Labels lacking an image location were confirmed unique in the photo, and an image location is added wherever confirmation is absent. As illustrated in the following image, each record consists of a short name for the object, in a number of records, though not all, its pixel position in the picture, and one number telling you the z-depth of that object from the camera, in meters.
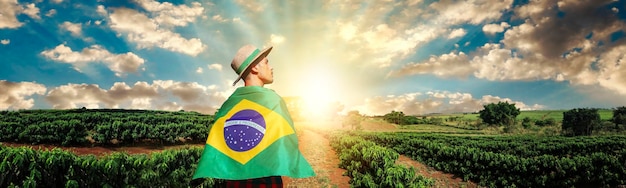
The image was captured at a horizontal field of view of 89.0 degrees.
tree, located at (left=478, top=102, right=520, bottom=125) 95.81
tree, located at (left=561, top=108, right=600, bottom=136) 81.33
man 2.38
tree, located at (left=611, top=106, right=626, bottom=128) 85.63
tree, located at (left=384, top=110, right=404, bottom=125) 93.62
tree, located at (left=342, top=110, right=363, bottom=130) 77.12
